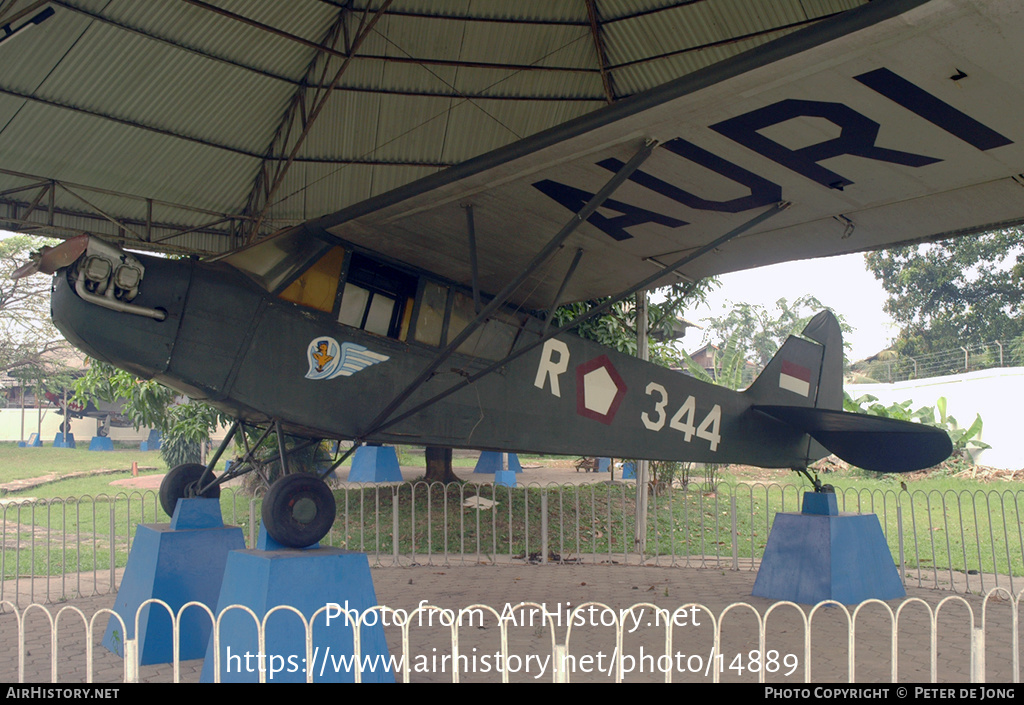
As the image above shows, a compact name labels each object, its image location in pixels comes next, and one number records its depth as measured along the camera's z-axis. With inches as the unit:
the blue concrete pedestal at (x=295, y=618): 175.3
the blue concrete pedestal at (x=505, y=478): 682.8
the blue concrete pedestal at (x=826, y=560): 305.1
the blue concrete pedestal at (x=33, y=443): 1547.7
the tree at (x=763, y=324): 2079.2
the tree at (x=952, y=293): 1429.6
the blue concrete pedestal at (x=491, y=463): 791.7
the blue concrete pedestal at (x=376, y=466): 672.4
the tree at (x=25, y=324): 1273.4
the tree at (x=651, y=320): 515.5
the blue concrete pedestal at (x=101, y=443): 1489.9
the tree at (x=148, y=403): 469.4
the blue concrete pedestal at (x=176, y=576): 222.2
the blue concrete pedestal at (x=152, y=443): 1602.9
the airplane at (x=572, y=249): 159.8
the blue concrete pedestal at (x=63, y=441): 1541.6
